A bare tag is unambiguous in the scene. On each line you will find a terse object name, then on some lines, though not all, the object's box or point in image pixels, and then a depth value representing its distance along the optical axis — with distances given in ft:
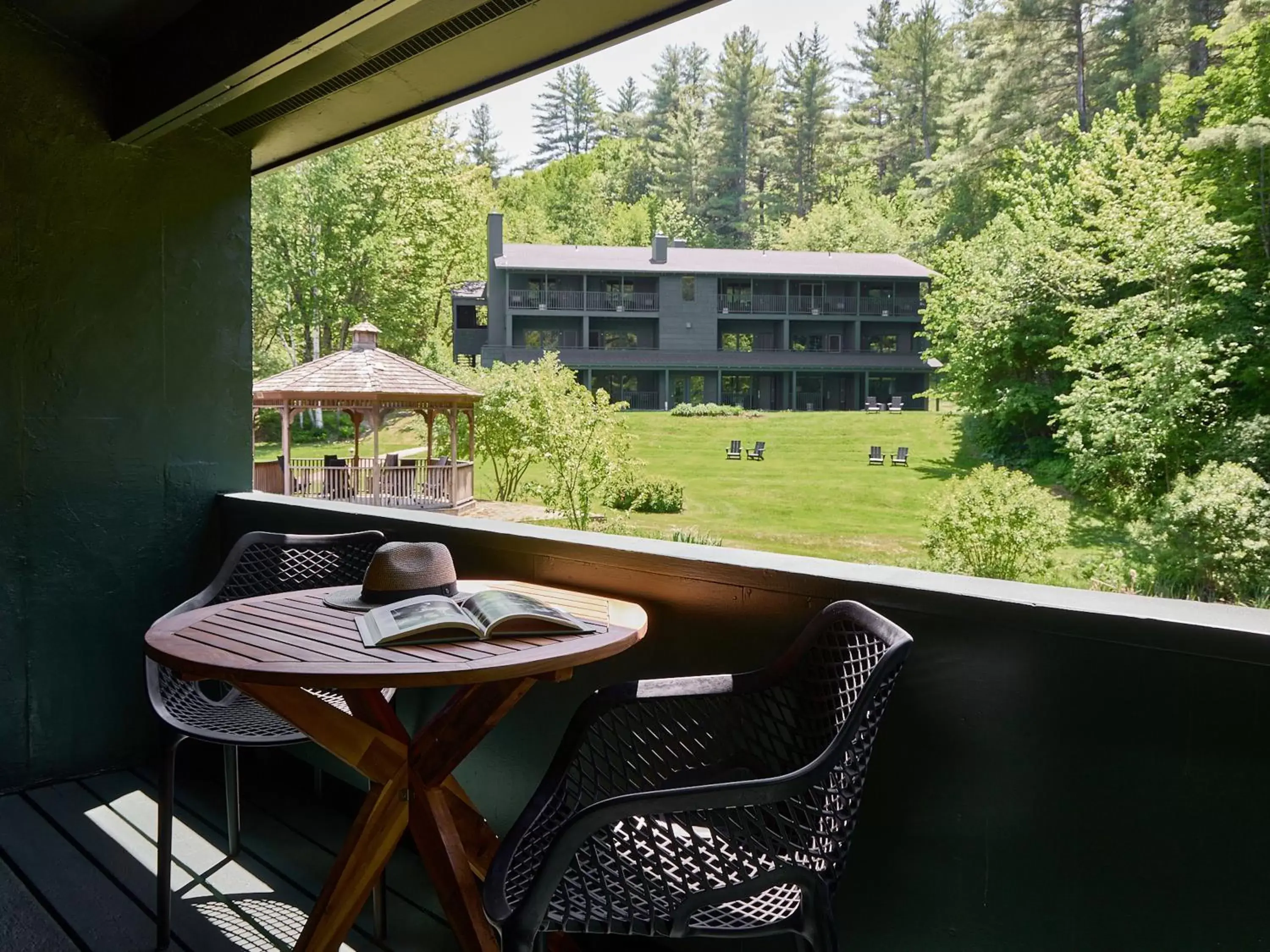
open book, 4.40
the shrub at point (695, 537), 56.80
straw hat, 5.27
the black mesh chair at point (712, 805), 3.29
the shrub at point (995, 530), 48.49
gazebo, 48.32
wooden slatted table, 4.16
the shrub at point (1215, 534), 46.09
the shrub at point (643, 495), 60.90
